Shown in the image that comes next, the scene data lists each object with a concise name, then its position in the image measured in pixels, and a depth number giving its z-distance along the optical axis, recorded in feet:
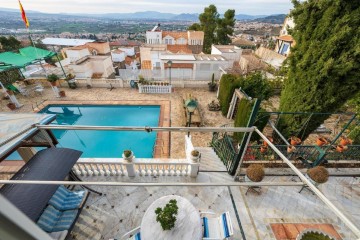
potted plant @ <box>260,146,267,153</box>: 20.31
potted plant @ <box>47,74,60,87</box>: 45.73
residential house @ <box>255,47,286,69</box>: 90.11
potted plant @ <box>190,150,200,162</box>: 18.28
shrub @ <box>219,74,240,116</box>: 38.54
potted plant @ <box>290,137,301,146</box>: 20.73
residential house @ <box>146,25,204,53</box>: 104.36
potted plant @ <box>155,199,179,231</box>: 12.43
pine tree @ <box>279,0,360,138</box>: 18.53
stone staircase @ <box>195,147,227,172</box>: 21.02
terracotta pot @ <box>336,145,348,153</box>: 19.75
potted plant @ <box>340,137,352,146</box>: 20.15
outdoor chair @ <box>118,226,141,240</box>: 13.53
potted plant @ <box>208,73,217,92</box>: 54.30
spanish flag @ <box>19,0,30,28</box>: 46.47
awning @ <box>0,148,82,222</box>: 11.57
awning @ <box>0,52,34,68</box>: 42.18
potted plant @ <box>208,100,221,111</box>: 43.93
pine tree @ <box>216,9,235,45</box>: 102.28
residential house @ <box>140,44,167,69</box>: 71.61
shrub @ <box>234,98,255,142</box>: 28.23
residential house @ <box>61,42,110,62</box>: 93.54
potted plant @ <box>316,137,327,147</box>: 20.21
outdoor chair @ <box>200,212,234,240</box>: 13.08
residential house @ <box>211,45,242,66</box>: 77.24
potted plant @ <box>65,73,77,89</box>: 52.80
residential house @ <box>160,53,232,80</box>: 60.80
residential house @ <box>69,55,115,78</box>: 66.18
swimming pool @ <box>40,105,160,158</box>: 35.06
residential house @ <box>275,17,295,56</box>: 104.92
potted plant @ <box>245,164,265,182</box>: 16.13
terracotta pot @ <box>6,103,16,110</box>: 41.66
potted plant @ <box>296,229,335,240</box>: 13.25
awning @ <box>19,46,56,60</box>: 47.87
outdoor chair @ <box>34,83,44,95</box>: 50.33
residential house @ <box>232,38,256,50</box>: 171.83
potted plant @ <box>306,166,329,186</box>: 15.55
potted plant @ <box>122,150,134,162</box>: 17.80
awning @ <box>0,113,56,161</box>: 13.06
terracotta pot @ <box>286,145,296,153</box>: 19.07
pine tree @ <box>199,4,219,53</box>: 103.66
